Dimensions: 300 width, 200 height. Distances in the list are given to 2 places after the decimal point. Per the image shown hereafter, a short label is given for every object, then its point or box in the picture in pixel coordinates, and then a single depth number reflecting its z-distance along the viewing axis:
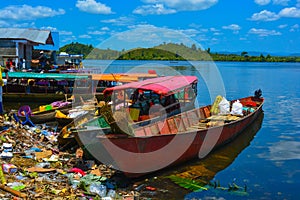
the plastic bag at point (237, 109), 16.53
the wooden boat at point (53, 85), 25.16
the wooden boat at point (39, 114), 16.39
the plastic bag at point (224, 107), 16.69
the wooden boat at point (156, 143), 10.09
